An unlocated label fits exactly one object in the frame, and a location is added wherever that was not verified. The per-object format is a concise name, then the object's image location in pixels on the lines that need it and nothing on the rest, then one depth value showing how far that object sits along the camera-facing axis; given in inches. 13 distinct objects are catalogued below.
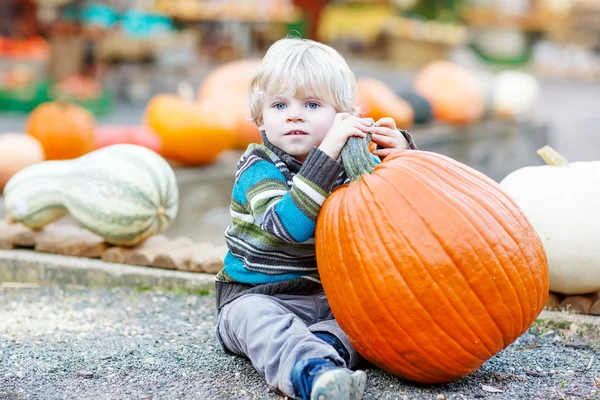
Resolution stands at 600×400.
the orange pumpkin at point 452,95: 338.0
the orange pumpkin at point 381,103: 281.7
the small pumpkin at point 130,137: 223.0
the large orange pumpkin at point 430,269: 85.7
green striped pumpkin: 142.9
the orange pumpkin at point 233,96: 255.6
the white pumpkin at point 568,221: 115.3
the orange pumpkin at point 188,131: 226.4
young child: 93.4
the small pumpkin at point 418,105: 319.6
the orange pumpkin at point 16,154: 188.9
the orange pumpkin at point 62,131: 210.7
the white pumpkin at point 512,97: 368.5
